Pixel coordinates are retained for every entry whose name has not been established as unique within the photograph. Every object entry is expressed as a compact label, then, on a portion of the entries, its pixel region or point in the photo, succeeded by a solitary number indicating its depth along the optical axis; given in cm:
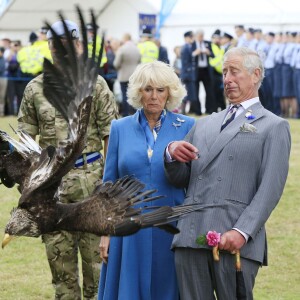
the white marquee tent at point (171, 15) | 2641
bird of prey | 564
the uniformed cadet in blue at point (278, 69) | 2517
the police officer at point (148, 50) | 2422
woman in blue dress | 601
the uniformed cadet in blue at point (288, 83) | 2492
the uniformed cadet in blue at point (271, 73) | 2520
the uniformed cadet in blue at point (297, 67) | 2477
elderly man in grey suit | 543
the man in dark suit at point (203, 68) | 2477
